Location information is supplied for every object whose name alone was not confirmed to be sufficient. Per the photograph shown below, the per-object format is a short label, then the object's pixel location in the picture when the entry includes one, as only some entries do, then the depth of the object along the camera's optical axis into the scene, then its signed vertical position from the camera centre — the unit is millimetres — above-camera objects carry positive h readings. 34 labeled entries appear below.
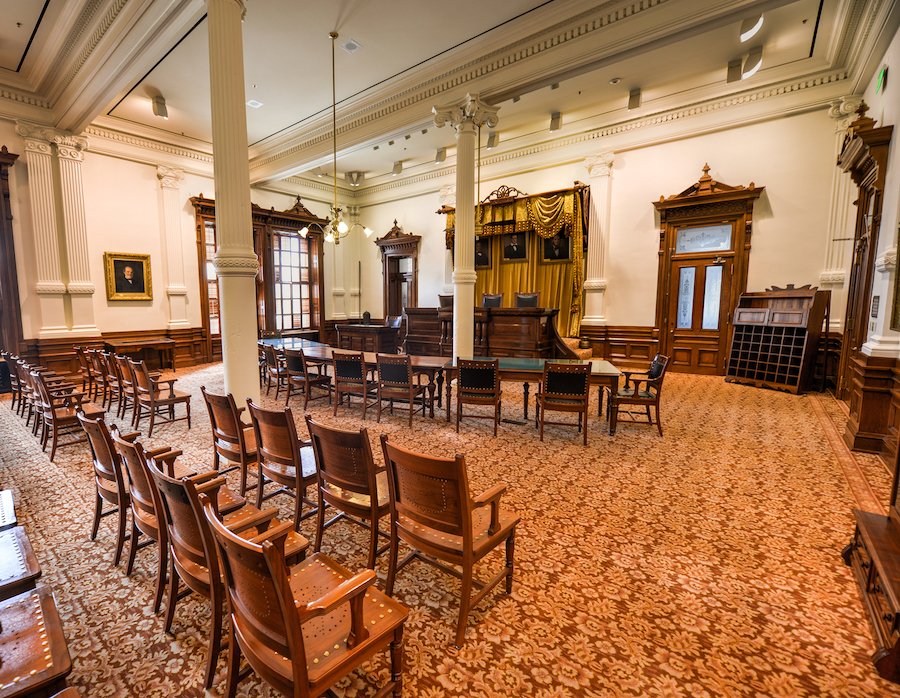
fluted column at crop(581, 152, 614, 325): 8594 +1508
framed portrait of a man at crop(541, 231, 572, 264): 9273 +1355
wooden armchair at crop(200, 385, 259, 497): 2906 -980
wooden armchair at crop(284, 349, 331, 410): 5750 -1001
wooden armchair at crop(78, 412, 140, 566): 2129 -939
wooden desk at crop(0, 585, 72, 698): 1042 -964
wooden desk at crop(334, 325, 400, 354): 9617 -775
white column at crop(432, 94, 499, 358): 5827 +1454
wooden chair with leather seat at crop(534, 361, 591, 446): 4242 -837
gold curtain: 9008 +1265
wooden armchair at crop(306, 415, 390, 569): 2078 -916
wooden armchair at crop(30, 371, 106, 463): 3918 -1093
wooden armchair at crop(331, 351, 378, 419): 5332 -926
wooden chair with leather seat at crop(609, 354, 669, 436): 4539 -970
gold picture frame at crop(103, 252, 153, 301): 8266 +521
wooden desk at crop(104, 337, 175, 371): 8023 -882
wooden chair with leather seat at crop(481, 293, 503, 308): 9495 +163
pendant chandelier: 6320 +1208
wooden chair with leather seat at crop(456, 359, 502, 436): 4582 -865
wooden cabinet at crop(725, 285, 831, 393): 6324 -419
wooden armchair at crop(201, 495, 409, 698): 1107 -1036
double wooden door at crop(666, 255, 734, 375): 7688 -64
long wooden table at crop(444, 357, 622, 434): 4492 -715
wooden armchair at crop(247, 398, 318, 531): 2473 -974
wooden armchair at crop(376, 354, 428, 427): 4906 -878
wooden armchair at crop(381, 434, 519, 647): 1702 -944
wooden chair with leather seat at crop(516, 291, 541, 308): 8898 +173
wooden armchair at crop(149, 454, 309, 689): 1437 -955
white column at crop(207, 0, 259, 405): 3621 +937
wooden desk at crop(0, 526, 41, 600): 1317 -896
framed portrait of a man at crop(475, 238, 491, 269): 10445 +1369
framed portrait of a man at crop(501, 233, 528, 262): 9930 +1462
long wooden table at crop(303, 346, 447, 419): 5121 -746
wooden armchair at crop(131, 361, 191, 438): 4582 -1083
